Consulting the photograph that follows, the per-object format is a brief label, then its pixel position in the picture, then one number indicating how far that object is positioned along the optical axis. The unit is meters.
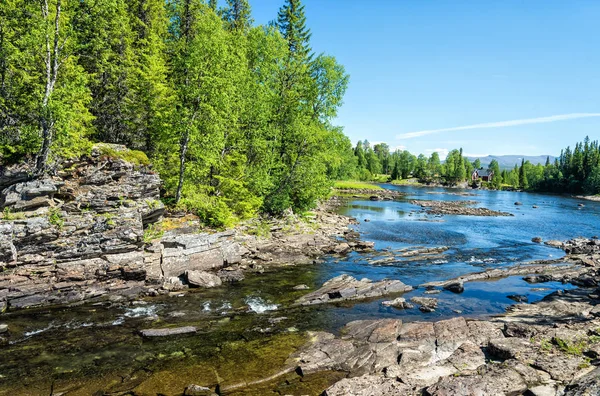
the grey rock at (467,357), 14.87
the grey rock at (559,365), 13.45
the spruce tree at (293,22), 64.25
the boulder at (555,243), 45.41
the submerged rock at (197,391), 13.26
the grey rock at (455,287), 26.83
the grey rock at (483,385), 12.25
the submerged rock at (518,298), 25.43
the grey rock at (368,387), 12.75
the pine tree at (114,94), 41.00
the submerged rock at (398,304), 23.15
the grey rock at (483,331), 17.34
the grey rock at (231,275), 27.33
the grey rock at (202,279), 25.67
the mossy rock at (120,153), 31.64
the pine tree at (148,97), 39.53
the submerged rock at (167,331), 18.08
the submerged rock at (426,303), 22.80
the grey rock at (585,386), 11.26
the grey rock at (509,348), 15.28
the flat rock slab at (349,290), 24.02
